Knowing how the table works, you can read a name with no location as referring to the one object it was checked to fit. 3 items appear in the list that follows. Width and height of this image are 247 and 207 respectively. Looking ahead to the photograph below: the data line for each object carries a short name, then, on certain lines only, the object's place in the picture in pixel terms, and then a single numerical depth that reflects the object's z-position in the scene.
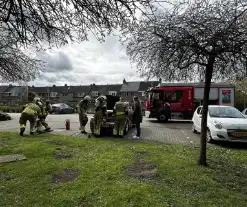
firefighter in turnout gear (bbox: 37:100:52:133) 13.92
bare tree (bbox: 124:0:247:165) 5.62
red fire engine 22.30
